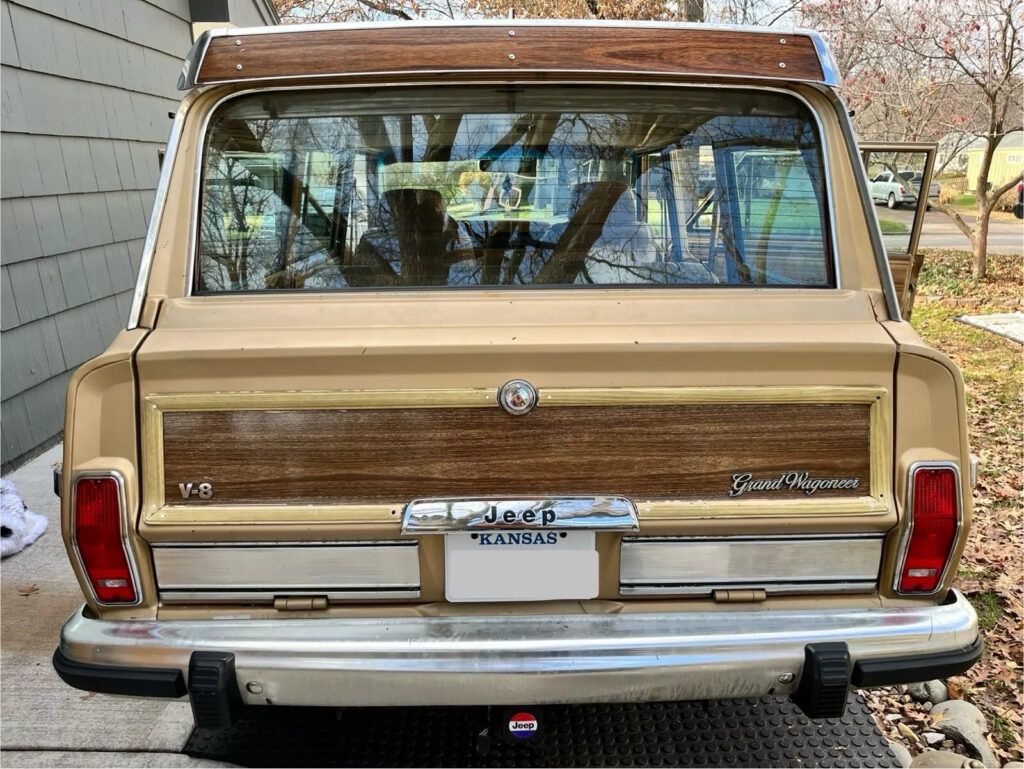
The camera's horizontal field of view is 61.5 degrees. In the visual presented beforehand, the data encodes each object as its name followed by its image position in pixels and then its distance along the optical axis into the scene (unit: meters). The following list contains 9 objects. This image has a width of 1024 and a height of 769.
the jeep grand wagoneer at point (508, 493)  2.05
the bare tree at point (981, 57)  10.42
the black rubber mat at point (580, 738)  2.71
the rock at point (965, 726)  2.80
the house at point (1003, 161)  27.11
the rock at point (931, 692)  3.14
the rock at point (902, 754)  2.70
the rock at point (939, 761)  2.66
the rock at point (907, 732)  2.90
